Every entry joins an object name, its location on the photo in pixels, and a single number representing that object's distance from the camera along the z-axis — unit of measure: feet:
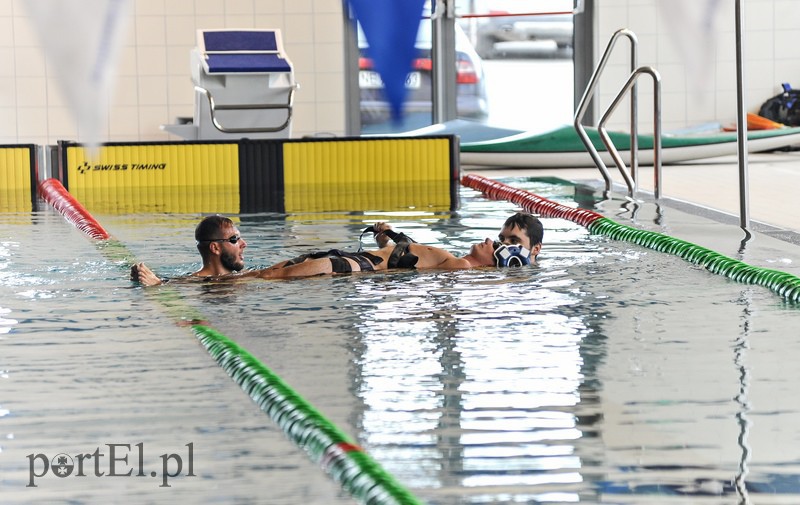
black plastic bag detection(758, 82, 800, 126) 90.74
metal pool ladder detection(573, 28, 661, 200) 56.54
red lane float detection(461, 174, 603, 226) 50.06
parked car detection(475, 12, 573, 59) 90.99
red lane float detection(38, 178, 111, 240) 47.74
